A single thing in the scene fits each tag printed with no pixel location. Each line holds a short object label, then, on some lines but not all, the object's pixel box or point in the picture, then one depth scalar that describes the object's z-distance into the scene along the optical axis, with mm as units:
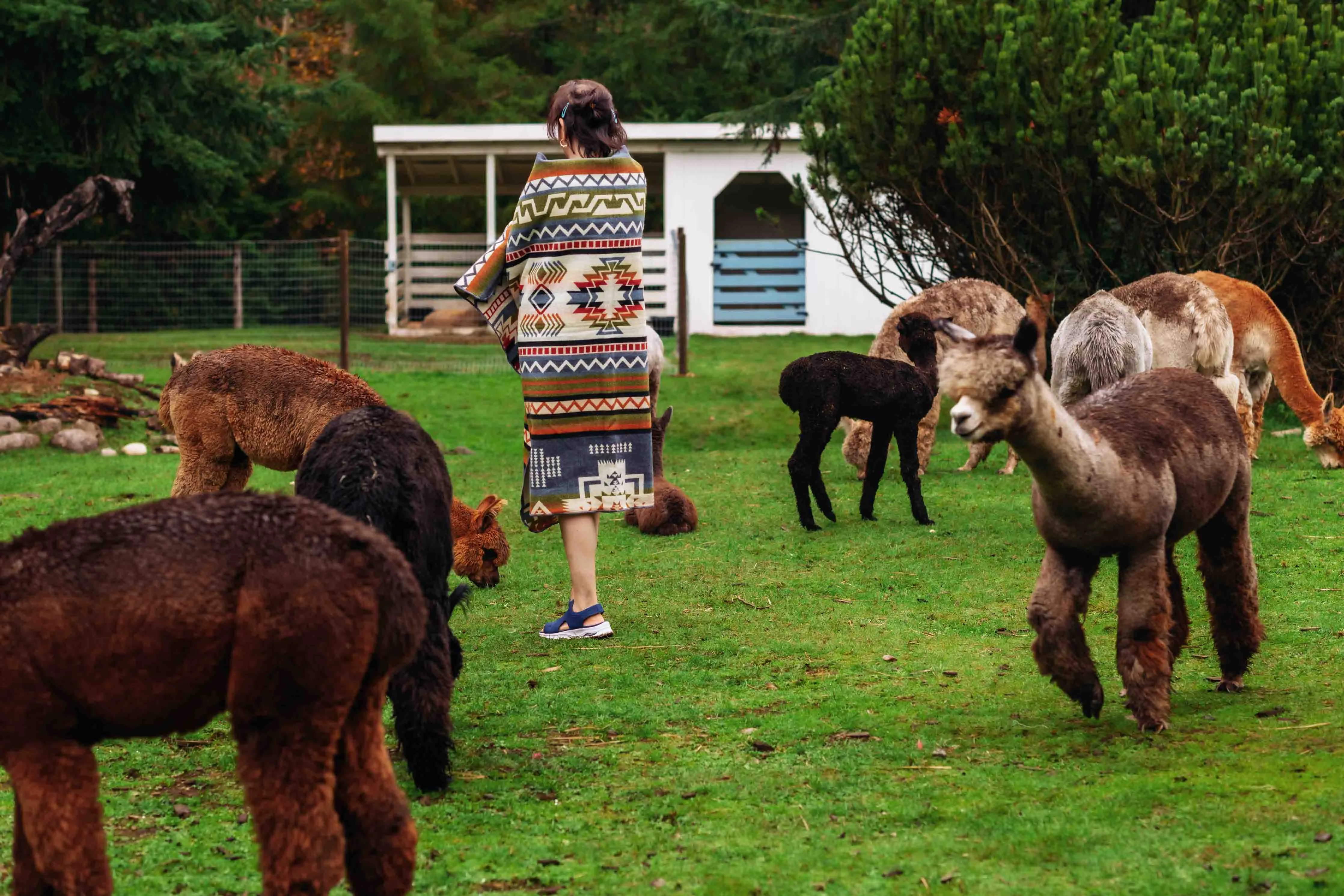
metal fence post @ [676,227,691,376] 18438
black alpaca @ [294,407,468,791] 4398
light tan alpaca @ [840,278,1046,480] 11266
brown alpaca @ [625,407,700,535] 9102
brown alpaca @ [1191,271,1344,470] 11391
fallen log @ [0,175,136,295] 15477
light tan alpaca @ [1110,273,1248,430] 10633
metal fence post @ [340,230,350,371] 16969
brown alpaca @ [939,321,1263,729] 4258
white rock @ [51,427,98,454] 12875
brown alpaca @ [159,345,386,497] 6230
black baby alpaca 9148
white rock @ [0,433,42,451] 12719
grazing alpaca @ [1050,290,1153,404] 8875
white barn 24594
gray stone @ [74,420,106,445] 13211
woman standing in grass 6117
